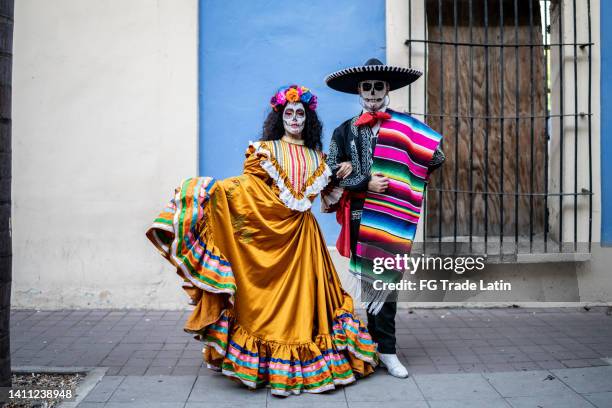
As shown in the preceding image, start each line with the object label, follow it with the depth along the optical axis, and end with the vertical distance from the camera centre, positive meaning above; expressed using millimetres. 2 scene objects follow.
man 3957 +208
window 5824 +883
